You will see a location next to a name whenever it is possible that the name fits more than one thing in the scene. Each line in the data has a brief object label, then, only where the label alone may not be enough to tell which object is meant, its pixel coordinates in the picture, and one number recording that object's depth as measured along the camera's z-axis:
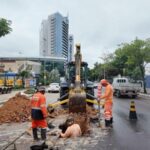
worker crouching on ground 5.20
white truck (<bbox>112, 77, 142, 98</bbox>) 16.37
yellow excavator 7.33
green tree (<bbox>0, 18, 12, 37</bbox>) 10.08
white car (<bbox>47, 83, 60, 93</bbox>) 24.92
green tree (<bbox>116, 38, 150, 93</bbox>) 20.08
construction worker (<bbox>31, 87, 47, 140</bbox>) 4.84
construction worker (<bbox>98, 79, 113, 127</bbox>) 6.34
